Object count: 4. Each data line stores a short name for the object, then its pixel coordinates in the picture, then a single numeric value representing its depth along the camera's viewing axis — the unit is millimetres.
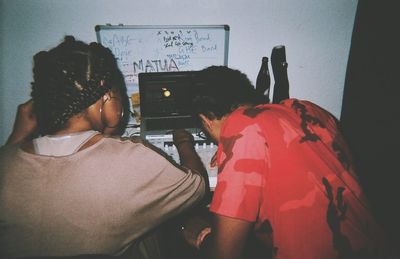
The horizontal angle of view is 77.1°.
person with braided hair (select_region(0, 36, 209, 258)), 623
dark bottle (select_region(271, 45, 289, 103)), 1683
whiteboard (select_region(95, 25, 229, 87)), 1597
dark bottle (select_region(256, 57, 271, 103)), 1745
